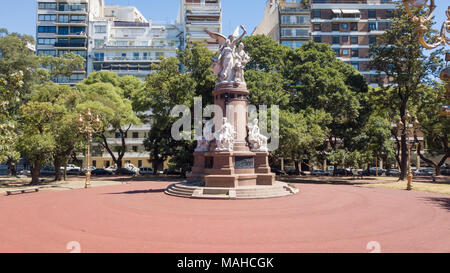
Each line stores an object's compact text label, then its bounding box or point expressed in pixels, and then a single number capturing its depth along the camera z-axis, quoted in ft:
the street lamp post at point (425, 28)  28.16
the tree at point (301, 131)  88.28
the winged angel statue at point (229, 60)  63.93
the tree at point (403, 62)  97.35
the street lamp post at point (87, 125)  73.87
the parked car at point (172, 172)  137.18
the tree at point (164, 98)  102.32
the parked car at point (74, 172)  143.62
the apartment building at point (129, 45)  190.29
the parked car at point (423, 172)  156.46
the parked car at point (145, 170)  141.24
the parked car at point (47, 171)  141.35
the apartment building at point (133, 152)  171.73
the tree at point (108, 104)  92.17
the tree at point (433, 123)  101.65
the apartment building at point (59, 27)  201.36
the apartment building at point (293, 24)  188.03
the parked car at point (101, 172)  139.85
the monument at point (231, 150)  54.44
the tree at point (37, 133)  74.74
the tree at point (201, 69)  103.04
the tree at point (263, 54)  113.39
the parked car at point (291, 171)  144.27
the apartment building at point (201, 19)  193.98
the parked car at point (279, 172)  135.44
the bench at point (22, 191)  61.76
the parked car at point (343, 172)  146.82
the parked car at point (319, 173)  145.89
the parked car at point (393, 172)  148.30
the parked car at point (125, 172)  135.99
